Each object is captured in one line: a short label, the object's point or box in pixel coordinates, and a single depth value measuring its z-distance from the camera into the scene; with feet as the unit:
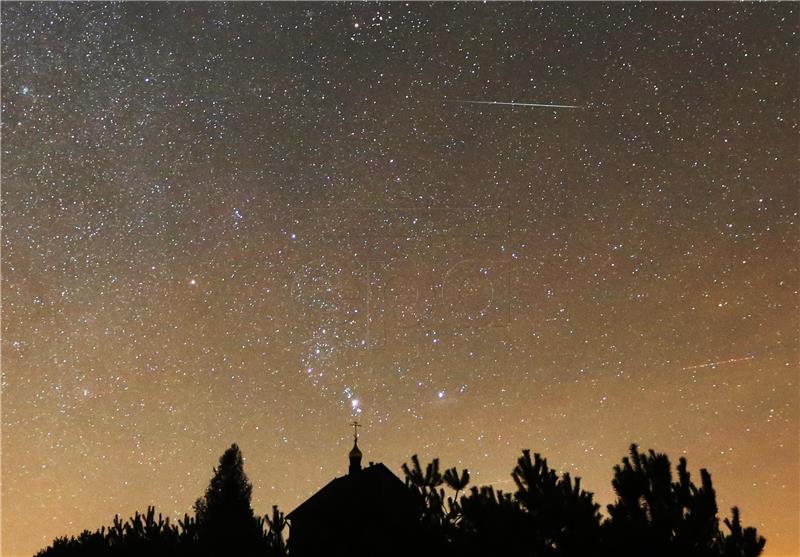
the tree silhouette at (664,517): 20.66
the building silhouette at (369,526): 24.62
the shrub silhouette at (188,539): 34.63
